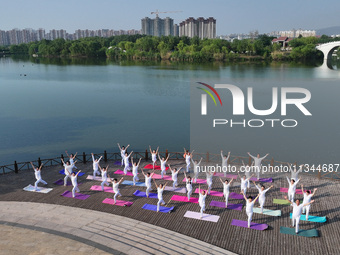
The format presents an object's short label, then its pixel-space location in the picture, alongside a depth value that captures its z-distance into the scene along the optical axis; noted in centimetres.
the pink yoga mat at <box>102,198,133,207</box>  1887
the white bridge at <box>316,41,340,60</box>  12288
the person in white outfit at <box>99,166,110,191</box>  2062
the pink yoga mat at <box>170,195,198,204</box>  1914
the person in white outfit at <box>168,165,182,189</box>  2044
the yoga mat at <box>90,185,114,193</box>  2085
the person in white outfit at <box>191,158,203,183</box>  2128
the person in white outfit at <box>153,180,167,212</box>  1786
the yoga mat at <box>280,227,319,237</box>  1533
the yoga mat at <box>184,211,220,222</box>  1705
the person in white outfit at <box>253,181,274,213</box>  1695
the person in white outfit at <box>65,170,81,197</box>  1981
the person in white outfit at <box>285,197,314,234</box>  1510
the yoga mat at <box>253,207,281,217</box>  1741
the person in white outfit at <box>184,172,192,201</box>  1877
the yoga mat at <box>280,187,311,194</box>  2017
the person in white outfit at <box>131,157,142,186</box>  2125
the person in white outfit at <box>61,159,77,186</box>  2147
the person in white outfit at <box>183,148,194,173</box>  2328
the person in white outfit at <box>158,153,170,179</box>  2280
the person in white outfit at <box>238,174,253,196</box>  1927
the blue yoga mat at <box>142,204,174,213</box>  1794
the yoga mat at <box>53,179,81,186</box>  2212
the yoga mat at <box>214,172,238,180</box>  2296
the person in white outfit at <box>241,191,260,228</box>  1570
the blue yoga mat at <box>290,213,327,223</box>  1660
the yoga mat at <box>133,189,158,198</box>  1987
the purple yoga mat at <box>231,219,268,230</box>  1606
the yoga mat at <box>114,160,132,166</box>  2589
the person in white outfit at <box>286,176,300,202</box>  1824
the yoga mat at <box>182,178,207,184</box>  2208
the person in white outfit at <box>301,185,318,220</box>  1592
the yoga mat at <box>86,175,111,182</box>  2267
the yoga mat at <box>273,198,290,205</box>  1870
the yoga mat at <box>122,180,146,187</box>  2179
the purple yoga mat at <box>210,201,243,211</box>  1820
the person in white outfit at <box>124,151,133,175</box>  2339
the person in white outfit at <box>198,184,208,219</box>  1686
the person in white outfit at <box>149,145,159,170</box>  2438
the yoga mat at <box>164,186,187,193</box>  2056
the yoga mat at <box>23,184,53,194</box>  2080
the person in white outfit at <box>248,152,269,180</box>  2162
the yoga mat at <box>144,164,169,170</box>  2506
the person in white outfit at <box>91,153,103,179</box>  2269
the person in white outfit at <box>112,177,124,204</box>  1888
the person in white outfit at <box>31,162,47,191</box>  2078
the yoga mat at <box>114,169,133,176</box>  2374
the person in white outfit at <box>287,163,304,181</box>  1975
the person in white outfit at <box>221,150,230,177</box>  2249
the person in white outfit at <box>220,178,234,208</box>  1822
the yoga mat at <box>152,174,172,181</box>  2275
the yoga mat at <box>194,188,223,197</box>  2000
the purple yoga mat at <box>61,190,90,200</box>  1991
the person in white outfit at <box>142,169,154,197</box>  1950
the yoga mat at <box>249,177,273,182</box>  2212
